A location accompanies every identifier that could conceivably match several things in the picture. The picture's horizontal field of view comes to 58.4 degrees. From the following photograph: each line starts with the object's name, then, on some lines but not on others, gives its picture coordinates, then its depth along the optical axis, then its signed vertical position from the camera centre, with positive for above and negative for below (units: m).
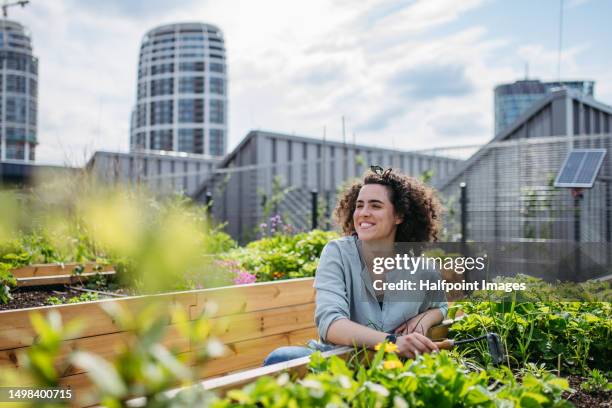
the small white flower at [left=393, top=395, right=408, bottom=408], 0.89 -0.31
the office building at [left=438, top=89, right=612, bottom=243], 5.94 +0.37
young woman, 1.67 -0.21
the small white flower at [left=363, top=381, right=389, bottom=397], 0.92 -0.30
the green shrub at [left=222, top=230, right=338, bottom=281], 3.66 -0.30
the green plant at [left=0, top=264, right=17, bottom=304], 2.56 -0.34
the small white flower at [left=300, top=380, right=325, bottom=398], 0.91 -0.30
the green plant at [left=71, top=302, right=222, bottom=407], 0.60 -0.16
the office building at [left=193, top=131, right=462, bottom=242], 9.27 +0.66
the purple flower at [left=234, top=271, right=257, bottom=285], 3.32 -0.40
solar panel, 4.86 +0.43
